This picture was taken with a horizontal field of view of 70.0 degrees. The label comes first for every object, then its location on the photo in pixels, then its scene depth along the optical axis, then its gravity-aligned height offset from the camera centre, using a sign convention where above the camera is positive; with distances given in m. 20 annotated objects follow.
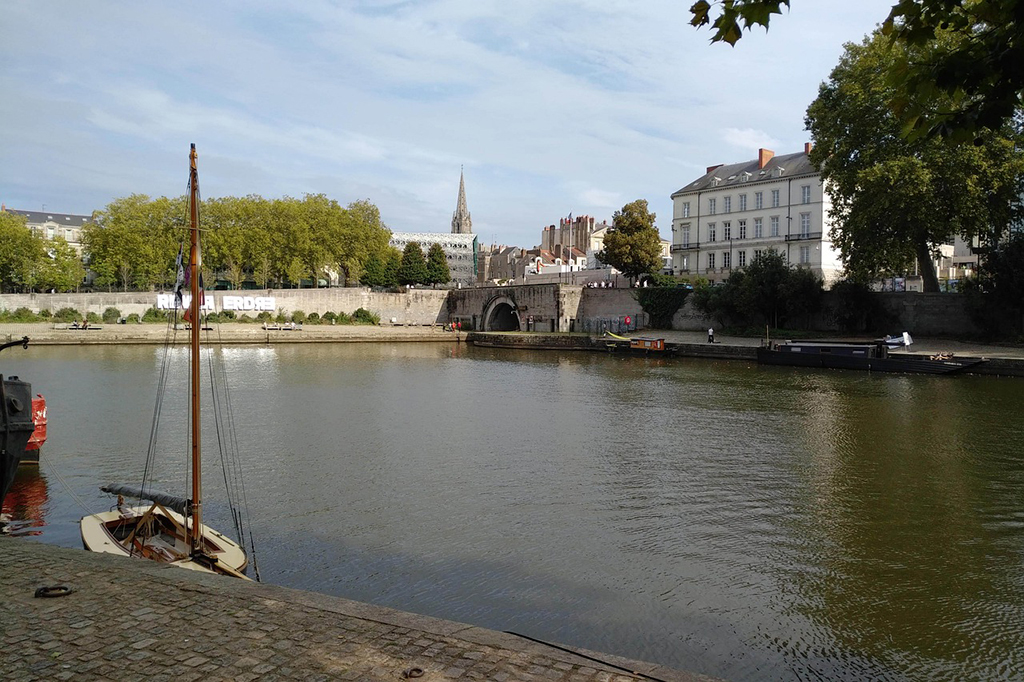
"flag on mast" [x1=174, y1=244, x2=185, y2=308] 8.20 +0.45
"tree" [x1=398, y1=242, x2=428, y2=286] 79.56 +6.00
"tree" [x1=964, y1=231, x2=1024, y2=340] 32.81 +1.69
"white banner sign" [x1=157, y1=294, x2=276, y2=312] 59.47 +1.63
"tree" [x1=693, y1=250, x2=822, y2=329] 41.34 +1.90
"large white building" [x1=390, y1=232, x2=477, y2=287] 133.00 +14.11
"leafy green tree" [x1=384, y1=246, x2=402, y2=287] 81.00 +6.12
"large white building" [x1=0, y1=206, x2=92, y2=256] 100.00 +13.93
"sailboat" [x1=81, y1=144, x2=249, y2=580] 8.07 -2.54
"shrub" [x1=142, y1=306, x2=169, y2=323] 56.38 +0.50
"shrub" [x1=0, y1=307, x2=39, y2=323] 52.81 +0.40
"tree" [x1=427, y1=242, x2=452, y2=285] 82.06 +6.48
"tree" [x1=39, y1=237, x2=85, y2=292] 64.19 +4.70
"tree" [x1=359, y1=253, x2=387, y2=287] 76.56 +5.41
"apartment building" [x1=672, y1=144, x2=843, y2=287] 51.28 +8.16
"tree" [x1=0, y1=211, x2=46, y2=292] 61.97 +5.87
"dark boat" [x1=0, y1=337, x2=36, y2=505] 9.02 -1.37
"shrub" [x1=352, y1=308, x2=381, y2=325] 63.38 +0.55
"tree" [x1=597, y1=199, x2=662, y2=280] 52.44 +6.25
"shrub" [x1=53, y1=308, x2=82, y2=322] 54.62 +0.45
